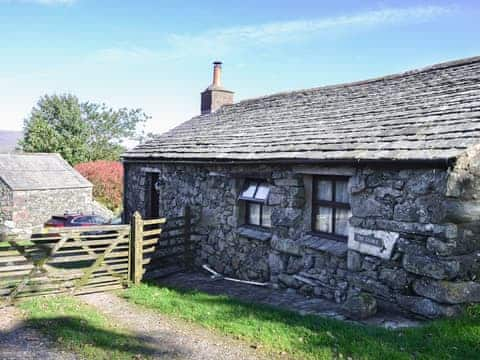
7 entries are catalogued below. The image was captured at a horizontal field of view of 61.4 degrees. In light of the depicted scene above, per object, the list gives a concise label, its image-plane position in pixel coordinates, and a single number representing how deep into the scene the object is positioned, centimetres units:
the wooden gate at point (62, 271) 756
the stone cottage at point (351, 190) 581
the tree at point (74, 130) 3716
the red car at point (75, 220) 1811
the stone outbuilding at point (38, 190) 2238
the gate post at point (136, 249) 905
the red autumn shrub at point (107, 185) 2966
